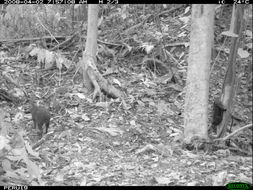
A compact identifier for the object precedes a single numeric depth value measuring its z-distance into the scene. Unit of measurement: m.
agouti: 12.99
